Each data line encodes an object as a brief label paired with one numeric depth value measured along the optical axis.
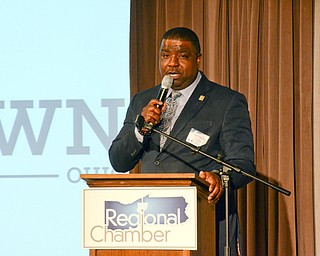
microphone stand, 4.93
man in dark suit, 5.57
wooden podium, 4.45
